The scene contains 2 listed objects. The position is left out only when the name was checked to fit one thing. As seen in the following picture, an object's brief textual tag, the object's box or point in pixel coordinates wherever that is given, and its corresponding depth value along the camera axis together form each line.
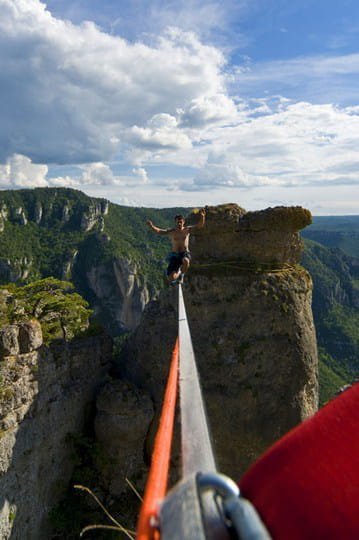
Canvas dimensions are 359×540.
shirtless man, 9.21
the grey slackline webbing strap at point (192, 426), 1.95
